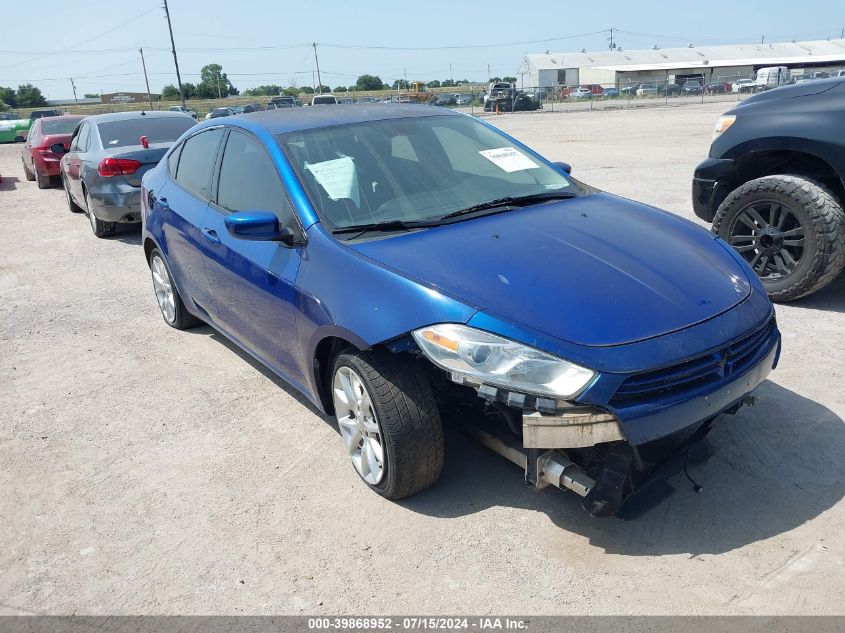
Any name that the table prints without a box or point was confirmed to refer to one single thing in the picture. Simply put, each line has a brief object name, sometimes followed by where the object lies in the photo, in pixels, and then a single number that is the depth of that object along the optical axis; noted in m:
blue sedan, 2.56
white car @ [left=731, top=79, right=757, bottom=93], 47.66
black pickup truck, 4.84
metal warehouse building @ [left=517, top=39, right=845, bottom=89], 78.00
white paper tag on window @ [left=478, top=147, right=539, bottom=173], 4.04
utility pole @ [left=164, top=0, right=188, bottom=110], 45.66
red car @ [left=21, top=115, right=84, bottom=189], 14.41
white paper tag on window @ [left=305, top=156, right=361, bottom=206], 3.50
